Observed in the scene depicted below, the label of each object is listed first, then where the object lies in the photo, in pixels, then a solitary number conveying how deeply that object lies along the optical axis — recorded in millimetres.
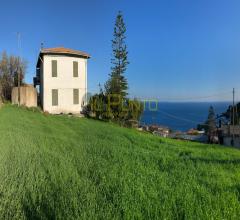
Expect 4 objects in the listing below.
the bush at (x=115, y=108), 17434
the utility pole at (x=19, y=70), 20195
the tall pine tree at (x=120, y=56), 23639
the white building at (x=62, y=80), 17939
